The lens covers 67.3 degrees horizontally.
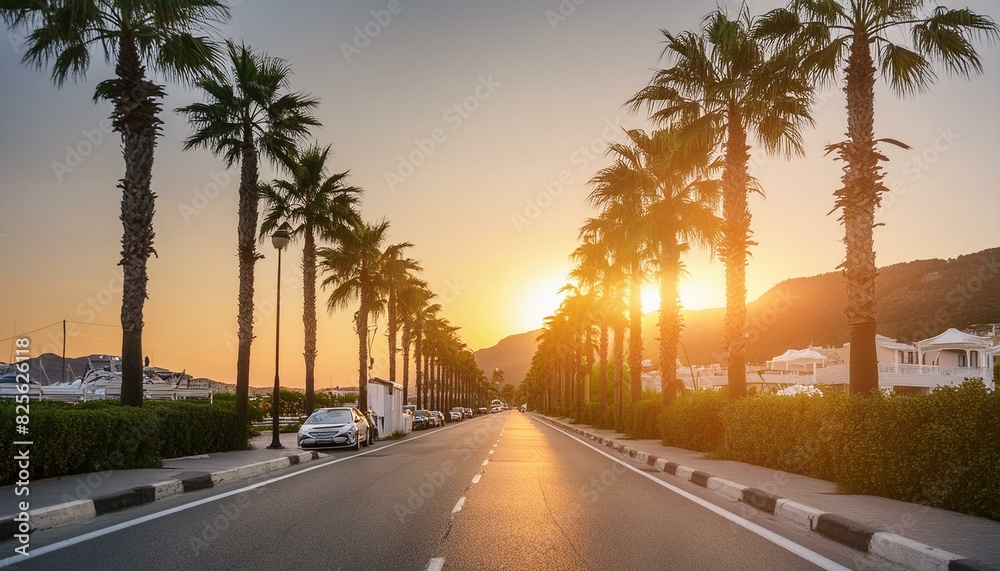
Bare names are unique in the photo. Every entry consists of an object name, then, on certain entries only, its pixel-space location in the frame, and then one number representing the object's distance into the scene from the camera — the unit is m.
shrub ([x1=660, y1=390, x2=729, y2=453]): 21.36
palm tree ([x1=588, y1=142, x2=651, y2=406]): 31.11
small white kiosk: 40.56
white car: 26.28
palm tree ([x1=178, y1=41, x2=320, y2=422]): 24.20
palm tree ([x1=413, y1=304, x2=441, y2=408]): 68.69
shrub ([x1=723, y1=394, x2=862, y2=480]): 12.59
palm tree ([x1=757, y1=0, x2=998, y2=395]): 14.74
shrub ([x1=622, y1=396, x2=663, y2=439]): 30.55
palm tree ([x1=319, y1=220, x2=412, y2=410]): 38.50
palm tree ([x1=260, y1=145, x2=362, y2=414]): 31.66
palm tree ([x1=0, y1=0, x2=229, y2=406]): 16.62
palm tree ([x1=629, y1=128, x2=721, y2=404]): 27.67
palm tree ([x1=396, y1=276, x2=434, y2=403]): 48.69
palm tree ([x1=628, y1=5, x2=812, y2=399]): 19.95
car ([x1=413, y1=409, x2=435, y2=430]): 57.03
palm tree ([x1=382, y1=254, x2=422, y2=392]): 45.72
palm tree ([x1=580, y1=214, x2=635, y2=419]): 31.83
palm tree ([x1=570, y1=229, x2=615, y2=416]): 40.07
